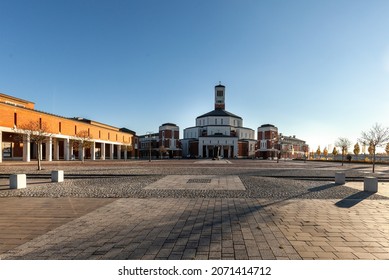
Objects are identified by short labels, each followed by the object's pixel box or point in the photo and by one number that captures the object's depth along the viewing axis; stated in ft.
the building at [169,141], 284.61
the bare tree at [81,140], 135.48
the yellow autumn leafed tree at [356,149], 238.23
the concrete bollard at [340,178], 43.83
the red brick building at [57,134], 103.14
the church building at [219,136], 268.00
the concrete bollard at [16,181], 35.17
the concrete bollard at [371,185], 34.63
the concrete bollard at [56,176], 44.29
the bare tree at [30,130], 71.59
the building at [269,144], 273.75
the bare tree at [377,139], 83.92
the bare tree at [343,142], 152.76
